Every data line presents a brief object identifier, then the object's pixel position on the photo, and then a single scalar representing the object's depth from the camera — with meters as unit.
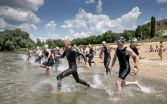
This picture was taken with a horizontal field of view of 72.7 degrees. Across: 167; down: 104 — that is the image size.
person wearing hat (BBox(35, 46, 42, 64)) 10.25
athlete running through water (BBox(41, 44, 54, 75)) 6.95
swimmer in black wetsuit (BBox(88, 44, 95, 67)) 9.68
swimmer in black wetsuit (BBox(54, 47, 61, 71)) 8.70
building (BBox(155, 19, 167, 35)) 44.03
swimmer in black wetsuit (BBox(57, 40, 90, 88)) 4.66
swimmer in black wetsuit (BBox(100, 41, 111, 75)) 6.91
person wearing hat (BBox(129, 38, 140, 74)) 5.70
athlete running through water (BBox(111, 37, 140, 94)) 4.11
